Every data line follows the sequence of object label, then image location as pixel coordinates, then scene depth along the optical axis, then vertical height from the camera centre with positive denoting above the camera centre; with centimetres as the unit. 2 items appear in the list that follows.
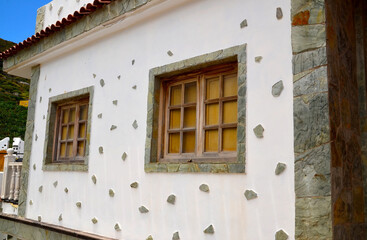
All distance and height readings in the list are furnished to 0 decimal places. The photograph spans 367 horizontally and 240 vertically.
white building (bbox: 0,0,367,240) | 313 +60
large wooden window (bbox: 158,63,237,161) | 393 +69
